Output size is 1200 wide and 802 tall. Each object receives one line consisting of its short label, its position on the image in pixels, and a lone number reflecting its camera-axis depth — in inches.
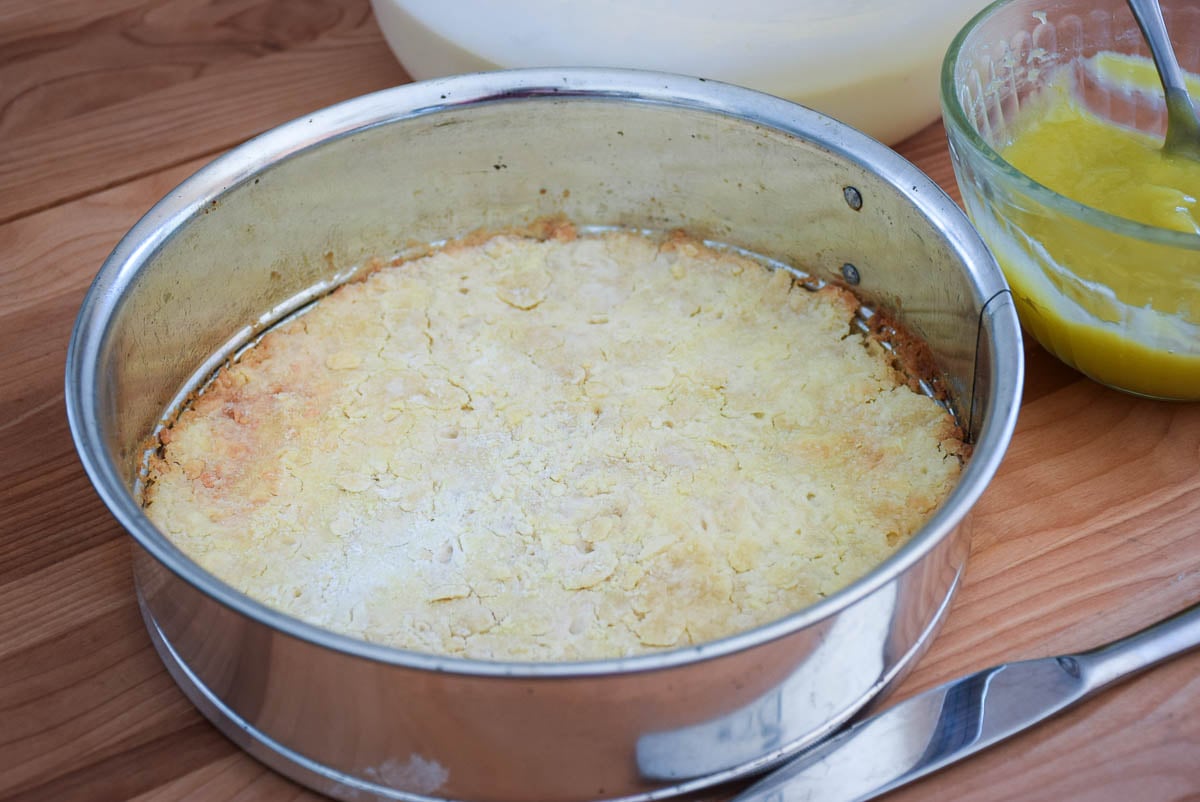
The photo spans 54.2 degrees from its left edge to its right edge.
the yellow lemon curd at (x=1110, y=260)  31.8
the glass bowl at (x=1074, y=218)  31.8
